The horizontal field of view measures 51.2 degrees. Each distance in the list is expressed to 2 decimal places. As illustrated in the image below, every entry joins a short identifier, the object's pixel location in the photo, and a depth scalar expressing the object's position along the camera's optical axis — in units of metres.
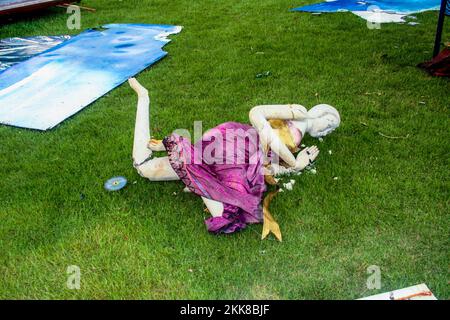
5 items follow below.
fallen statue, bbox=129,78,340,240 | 2.76
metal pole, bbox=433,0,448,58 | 4.76
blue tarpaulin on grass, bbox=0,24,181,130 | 4.36
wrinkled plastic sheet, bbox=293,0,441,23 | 6.46
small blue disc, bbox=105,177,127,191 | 3.19
